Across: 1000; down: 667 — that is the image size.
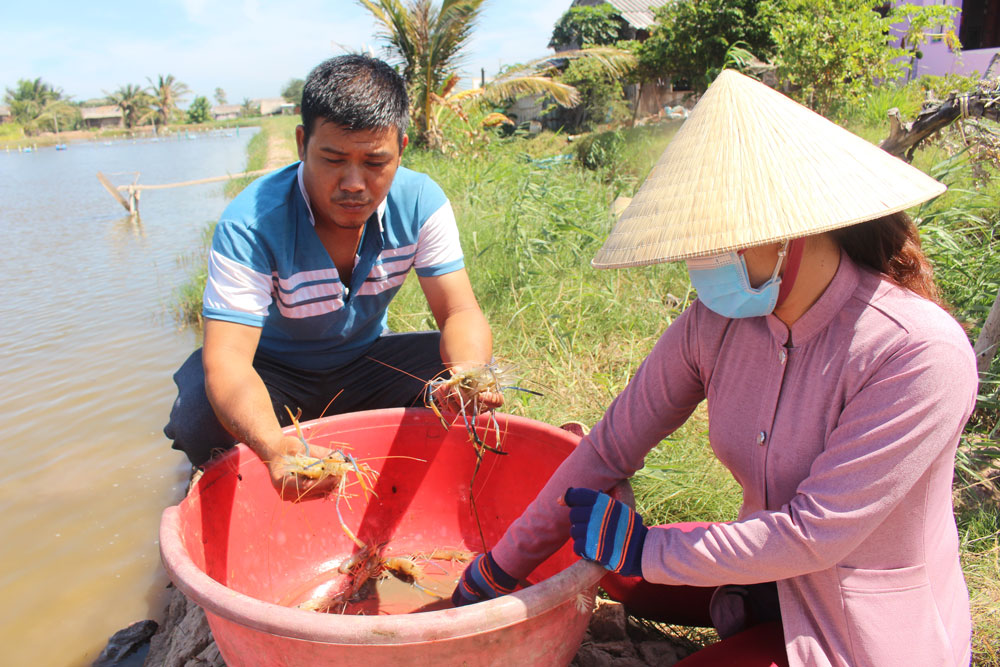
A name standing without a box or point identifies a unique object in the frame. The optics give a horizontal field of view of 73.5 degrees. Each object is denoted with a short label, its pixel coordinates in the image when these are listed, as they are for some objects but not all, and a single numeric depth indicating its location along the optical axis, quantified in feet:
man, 6.44
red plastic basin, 3.84
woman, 3.68
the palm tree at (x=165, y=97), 244.63
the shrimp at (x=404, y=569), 7.30
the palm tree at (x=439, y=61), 34.86
